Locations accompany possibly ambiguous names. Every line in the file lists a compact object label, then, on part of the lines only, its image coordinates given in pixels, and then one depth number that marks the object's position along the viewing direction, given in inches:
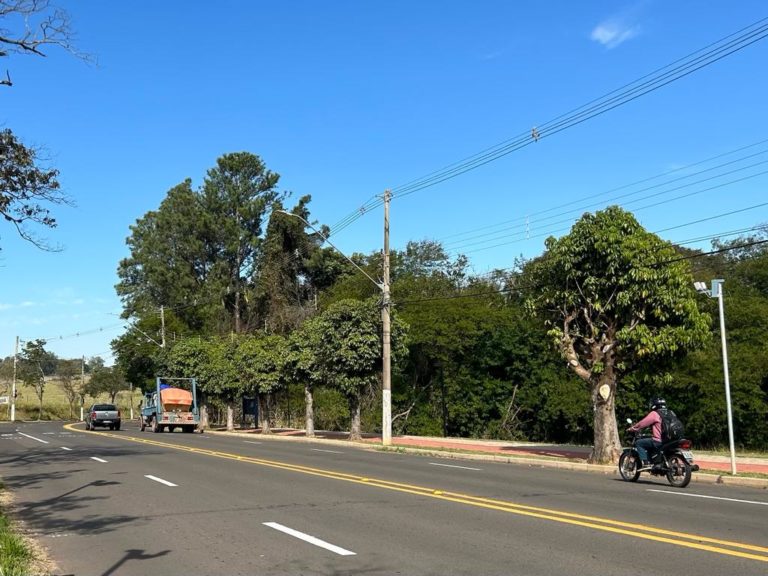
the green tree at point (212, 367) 1753.2
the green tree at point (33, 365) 3494.1
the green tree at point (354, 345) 1226.6
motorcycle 566.3
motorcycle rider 578.9
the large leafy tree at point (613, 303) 765.3
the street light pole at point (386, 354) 1117.7
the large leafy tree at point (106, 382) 3474.4
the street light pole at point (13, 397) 3117.6
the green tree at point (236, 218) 2539.4
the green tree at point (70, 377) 3540.8
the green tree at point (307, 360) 1305.4
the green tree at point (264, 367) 1582.2
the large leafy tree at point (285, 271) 2060.8
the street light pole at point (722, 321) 629.9
